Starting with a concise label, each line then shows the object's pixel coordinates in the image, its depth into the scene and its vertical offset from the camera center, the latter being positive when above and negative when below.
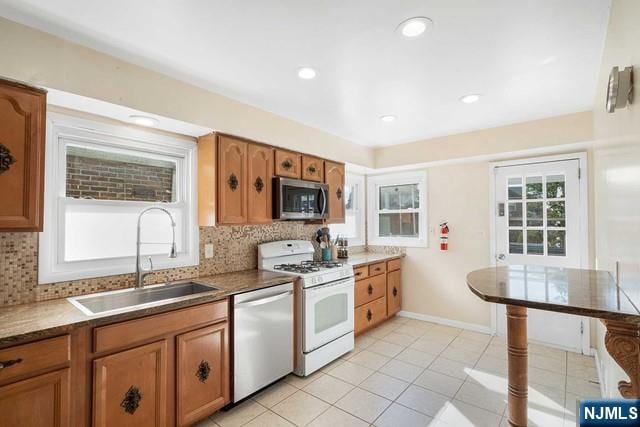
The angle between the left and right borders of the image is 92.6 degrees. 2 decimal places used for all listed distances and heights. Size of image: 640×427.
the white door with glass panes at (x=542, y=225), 3.18 -0.08
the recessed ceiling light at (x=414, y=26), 1.61 +1.05
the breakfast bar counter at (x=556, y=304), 0.99 -0.31
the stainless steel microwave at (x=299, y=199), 2.95 +0.20
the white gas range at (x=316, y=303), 2.69 -0.79
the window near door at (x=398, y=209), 4.27 +0.14
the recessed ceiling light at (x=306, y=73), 2.14 +1.05
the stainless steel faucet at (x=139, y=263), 2.25 -0.31
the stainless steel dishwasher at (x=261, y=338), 2.24 -0.93
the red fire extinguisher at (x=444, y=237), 3.97 -0.24
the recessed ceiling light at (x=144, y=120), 2.20 +0.73
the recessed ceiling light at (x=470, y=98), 2.57 +1.04
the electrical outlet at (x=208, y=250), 2.74 -0.28
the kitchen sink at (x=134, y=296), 2.00 -0.54
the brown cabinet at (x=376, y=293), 3.55 -0.94
